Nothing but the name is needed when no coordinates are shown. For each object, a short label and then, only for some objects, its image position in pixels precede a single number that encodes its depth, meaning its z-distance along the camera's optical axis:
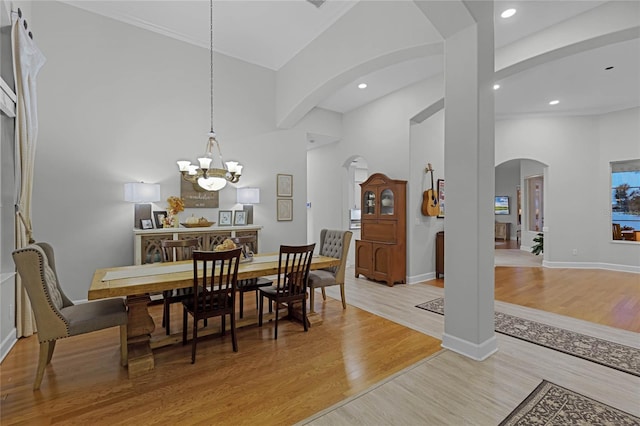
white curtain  3.05
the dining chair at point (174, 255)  3.15
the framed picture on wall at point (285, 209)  5.78
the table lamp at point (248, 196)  5.18
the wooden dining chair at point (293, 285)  3.14
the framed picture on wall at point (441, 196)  5.83
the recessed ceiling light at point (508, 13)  3.29
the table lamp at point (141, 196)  4.10
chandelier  3.08
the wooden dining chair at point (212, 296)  2.58
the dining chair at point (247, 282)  3.54
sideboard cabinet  4.06
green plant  7.80
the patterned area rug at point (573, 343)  2.61
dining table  2.42
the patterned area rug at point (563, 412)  1.89
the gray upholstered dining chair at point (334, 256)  3.77
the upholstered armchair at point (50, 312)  2.13
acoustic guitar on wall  5.57
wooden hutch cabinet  5.28
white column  2.67
